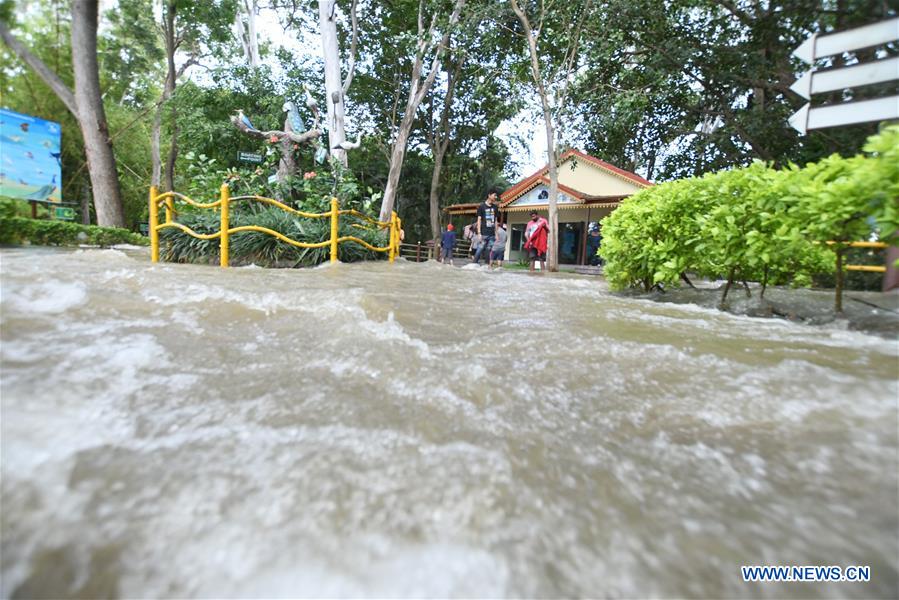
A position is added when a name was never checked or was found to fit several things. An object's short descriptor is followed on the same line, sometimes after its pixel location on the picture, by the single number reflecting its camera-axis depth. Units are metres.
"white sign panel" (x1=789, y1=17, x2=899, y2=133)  2.97
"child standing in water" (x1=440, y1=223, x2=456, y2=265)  12.91
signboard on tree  8.49
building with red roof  15.49
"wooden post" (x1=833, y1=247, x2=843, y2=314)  3.01
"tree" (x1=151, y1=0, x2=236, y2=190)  13.36
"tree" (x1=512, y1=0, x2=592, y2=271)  10.23
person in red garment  10.98
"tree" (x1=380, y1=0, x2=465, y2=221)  11.27
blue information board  11.03
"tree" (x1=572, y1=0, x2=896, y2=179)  9.29
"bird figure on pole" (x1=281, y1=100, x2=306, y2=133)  9.21
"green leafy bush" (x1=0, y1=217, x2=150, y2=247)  8.89
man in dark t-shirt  11.77
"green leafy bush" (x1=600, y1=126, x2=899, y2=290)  2.61
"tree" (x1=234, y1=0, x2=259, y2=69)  14.07
